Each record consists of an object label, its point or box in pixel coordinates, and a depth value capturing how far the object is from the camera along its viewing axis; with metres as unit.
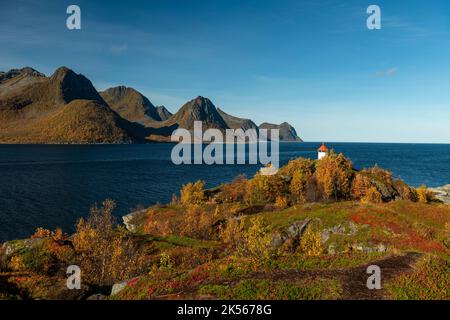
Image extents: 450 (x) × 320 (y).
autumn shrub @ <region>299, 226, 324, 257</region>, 29.49
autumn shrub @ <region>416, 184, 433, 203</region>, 70.06
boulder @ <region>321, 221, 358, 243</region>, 36.19
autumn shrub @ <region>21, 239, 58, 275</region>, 28.47
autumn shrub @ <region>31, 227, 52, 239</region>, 44.54
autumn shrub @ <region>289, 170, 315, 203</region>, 68.82
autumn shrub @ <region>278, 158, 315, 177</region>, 74.31
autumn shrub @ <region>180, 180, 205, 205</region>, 69.29
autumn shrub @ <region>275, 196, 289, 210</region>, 58.64
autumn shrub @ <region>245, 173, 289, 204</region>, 68.08
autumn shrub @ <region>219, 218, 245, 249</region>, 38.47
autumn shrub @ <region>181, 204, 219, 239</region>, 46.56
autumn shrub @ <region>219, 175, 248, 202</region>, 72.78
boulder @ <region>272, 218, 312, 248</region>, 37.56
